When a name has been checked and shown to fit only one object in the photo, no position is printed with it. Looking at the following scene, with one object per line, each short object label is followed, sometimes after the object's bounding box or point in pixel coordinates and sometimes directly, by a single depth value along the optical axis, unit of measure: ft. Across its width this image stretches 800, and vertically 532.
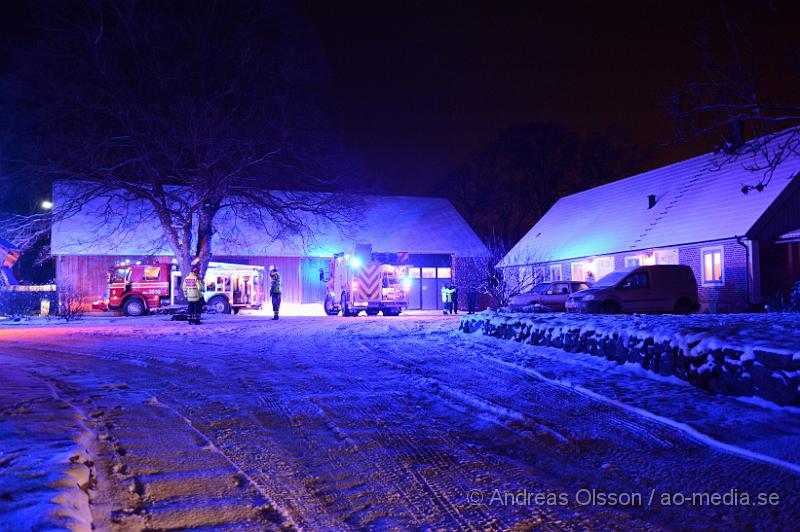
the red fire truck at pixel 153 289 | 98.48
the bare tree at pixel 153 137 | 78.95
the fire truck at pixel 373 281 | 91.04
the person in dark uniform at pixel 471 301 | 102.54
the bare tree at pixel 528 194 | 164.04
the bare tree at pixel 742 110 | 35.73
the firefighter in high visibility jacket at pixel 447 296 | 96.99
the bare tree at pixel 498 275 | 97.04
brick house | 75.25
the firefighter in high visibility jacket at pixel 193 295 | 72.33
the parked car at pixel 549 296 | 81.00
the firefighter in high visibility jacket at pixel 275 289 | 83.20
